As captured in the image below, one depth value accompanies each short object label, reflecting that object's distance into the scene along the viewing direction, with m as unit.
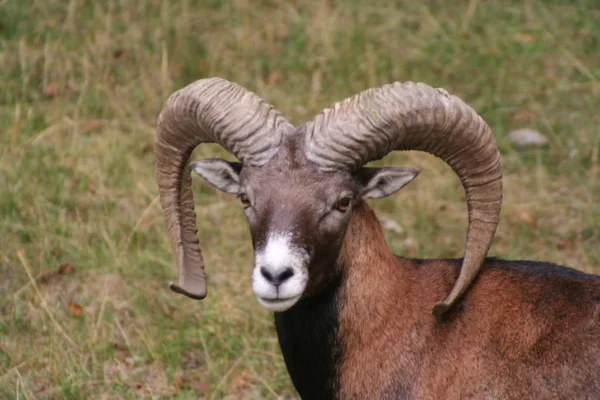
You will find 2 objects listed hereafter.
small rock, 11.79
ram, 6.29
